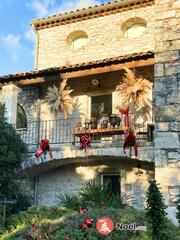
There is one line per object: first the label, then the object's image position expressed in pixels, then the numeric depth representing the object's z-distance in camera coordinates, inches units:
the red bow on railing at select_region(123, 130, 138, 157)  379.9
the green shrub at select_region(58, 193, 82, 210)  370.0
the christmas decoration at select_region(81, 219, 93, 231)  258.7
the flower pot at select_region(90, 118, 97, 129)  492.6
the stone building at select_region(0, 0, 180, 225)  315.3
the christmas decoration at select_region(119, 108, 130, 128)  410.9
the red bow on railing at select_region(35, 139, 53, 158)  418.8
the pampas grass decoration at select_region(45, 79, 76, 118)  485.7
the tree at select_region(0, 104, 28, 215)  396.2
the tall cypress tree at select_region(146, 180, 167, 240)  195.3
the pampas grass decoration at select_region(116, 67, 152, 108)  446.0
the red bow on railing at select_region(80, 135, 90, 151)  415.5
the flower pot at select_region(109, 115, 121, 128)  462.6
